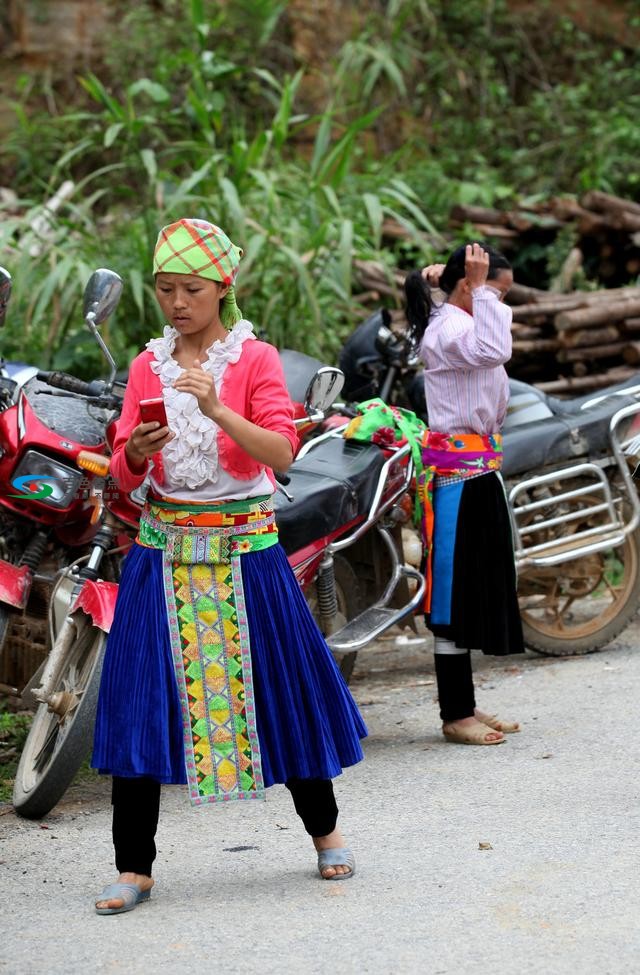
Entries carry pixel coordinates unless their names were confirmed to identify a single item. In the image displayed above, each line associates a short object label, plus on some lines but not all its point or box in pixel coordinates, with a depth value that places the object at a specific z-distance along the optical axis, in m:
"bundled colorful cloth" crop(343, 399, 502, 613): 10.41
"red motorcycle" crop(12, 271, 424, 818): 8.84
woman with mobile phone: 7.16
